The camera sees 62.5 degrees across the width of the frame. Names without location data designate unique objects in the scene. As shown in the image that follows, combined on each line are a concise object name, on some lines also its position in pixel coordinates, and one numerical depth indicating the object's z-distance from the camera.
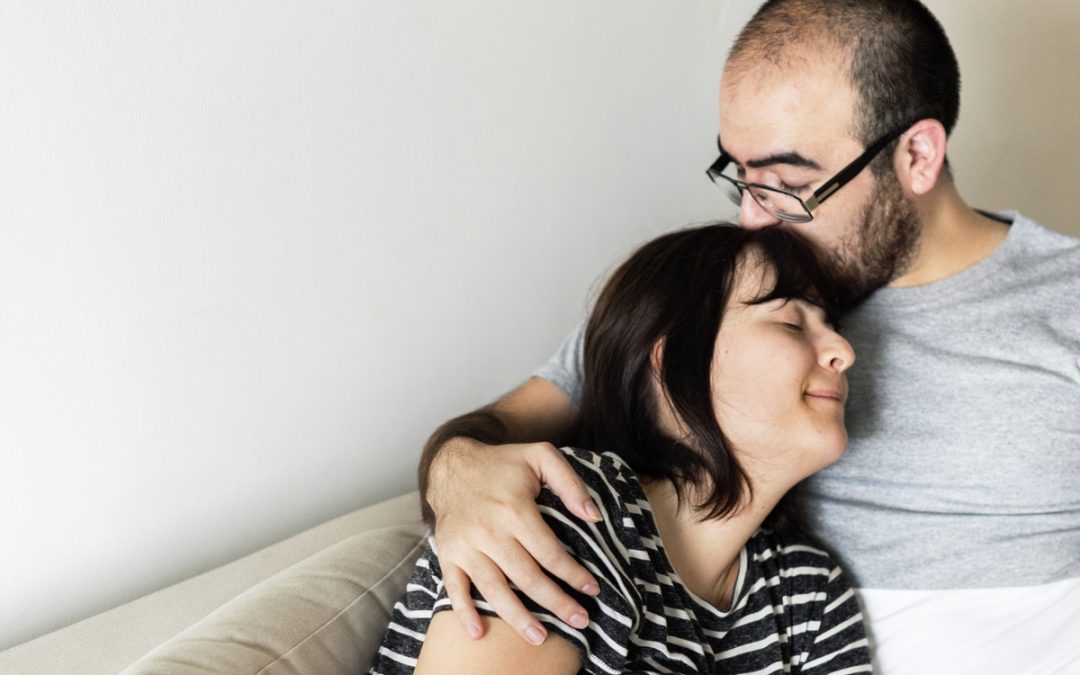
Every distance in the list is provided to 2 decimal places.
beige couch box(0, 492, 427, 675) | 1.10
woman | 1.17
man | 1.41
